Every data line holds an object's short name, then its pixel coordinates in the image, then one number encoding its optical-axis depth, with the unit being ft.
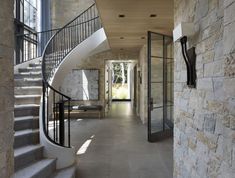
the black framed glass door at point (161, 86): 13.54
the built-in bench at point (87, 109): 20.74
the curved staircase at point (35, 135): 7.29
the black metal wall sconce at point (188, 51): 4.93
